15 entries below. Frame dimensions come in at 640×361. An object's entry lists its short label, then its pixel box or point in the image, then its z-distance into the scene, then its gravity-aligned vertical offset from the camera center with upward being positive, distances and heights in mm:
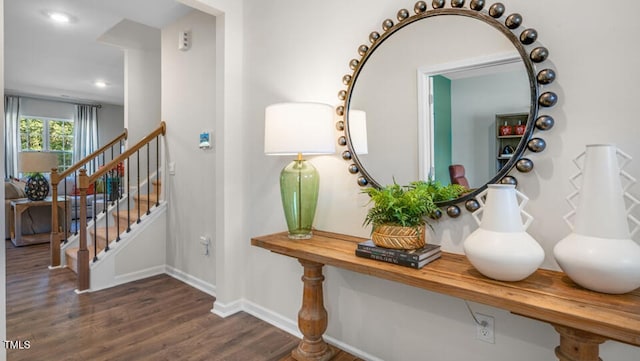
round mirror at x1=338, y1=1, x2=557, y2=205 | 1340 +356
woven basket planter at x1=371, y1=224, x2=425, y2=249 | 1401 -240
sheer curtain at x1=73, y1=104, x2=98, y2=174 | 7941 +1112
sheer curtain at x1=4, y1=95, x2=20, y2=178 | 6953 +959
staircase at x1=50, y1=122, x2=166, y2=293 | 2943 -555
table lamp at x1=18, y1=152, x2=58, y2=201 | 4500 +138
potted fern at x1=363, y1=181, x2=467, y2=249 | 1410 -144
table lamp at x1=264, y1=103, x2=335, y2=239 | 1745 +168
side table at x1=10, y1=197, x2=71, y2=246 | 4473 -580
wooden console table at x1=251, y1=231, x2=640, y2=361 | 889 -353
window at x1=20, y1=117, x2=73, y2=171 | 7371 +954
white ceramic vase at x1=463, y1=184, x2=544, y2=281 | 1104 -214
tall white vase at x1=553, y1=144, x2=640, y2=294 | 971 -173
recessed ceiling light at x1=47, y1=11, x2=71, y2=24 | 3301 +1595
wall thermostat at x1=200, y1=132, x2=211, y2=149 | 2867 +324
